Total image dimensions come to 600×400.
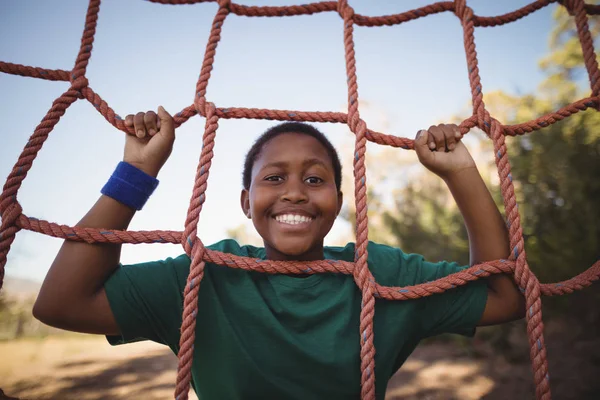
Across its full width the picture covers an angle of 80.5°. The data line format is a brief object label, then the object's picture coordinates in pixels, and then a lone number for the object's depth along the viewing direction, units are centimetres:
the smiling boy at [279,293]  73
